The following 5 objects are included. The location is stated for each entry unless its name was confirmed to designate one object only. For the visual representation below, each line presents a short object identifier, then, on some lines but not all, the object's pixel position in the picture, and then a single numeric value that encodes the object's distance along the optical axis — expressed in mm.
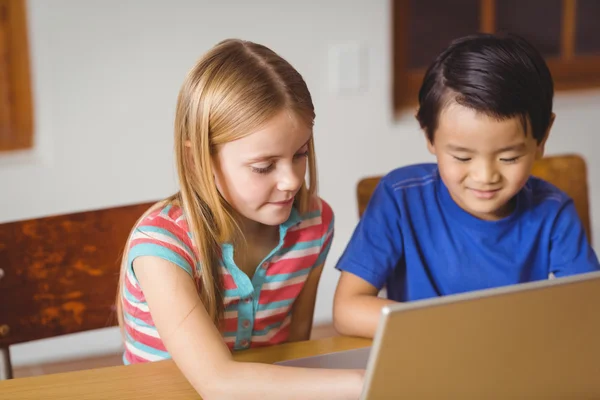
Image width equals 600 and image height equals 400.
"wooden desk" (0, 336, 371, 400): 1513
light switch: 2629
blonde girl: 1516
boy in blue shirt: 1645
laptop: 1319
